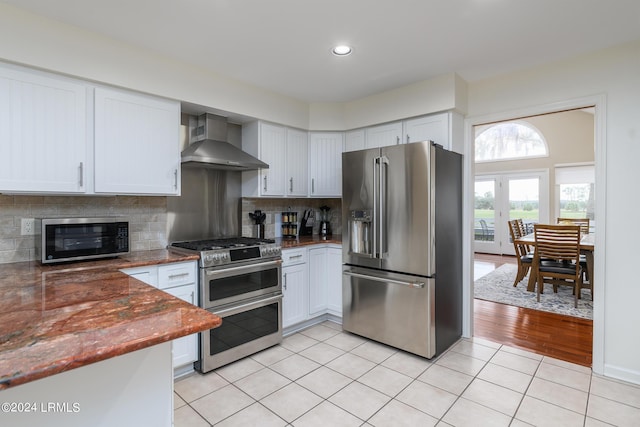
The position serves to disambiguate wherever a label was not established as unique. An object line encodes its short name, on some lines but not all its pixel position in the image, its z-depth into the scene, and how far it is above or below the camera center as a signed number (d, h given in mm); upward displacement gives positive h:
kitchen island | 864 -374
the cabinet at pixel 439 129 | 2979 +762
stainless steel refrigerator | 2693 -306
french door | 7559 +154
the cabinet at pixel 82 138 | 1981 +491
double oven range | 2537 -701
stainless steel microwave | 2088 -192
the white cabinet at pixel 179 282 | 2318 -528
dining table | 4172 -468
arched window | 7637 +1650
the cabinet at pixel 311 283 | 3217 -751
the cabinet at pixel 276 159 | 3352 +549
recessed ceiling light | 2450 +1215
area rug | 4008 -1172
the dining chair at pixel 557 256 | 4109 -585
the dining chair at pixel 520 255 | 4824 -684
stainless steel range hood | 2818 +558
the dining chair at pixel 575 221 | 6185 -192
